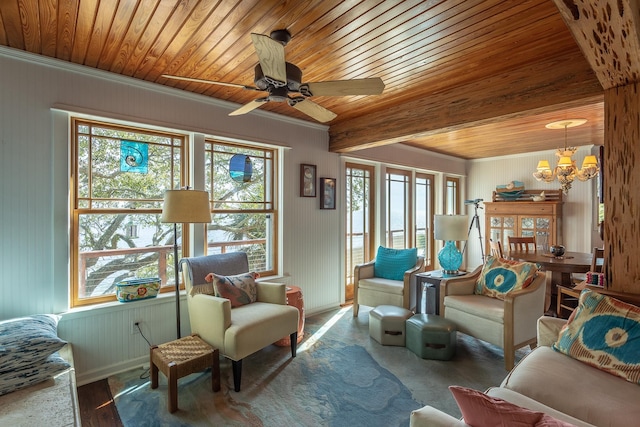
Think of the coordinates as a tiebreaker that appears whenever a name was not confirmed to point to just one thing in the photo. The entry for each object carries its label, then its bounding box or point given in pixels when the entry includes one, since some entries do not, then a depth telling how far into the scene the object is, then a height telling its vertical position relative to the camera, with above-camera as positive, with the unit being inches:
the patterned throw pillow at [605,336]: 65.3 -27.9
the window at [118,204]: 103.5 +2.8
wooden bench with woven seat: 84.4 -41.4
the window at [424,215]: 234.4 -3.1
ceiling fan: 68.4 +29.5
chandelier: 155.3 +21.2
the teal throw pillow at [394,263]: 158.6 -26.0
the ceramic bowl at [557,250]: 160.1 -20.1
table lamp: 148.1 -11.6
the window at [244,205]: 132.6 +3.1
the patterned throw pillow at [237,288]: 111.0 -27.4
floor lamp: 99.3 +1.6
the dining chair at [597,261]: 134.3 -22.3
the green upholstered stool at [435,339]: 112.2 -45.5
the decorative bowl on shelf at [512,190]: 226.5 +14.8
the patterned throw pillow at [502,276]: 117.2 -25.3
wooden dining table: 143.6 -24.4
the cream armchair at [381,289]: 144.3 -36.4
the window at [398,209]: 208.8 +1.4
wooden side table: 140.8 -35.7
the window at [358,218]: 185.5 -4.1
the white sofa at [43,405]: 59.6 -38.6
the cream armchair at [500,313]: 106.6 -37.0
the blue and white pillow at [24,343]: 67.8 -29.3
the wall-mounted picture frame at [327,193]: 163.8 +9.6
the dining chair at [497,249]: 172.9 -21.3
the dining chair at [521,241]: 188.9 -18.1
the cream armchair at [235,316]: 96.3 -34.3
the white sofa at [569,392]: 54.1 -34.3
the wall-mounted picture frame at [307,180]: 155.3 +15.4
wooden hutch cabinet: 207.0 -5.0
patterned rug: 82.6 -52.9
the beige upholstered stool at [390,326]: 123.5 -44.9
